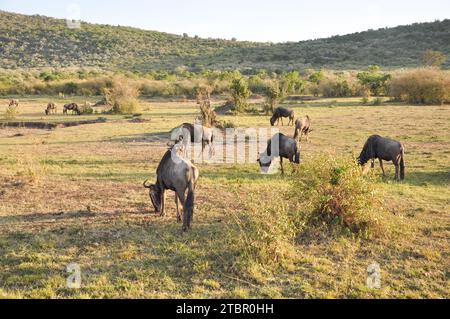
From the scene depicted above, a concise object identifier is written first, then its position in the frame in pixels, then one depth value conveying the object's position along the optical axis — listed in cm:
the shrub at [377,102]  3384
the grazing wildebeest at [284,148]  1281
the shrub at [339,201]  827
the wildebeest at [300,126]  1783
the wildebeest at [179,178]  819
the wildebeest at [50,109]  2880
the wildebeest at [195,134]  1595
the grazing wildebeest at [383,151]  1218
